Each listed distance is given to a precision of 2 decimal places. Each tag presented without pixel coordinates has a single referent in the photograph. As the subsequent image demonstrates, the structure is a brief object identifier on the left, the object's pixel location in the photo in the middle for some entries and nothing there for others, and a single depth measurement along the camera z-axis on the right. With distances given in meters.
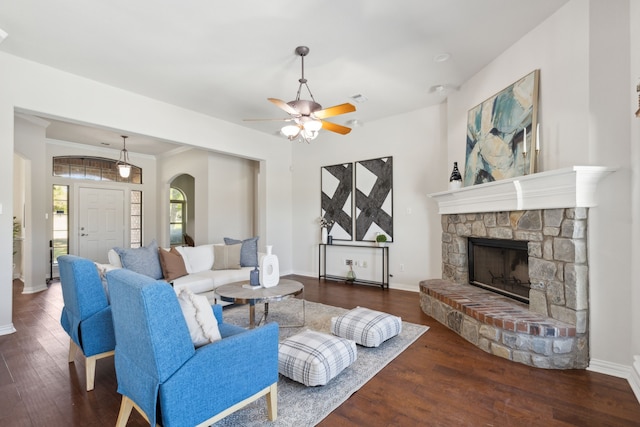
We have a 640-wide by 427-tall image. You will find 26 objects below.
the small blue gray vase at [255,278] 3.38
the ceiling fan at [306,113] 3.11
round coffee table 3.04
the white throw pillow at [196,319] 1.64
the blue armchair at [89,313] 2.18
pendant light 6.11
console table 5.31
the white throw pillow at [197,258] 4.40
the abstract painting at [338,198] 5.81
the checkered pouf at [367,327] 2.79
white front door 6.82
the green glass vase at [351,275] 5.58
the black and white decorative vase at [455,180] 3.91
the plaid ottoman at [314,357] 2.14
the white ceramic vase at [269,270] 3.34
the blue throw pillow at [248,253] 4.78
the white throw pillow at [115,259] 3.83
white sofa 3.86
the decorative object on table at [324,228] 5.98
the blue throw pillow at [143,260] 3.75
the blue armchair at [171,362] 1.38
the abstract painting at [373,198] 5.32
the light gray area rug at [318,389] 1.86
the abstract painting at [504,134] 2.93
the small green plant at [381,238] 5.25
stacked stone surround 2.44
